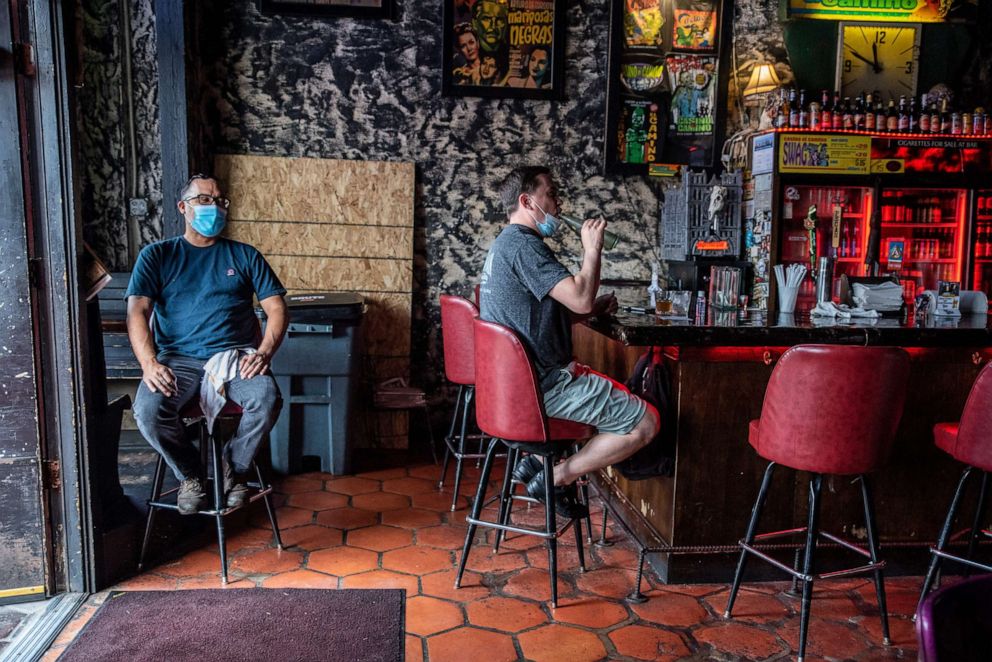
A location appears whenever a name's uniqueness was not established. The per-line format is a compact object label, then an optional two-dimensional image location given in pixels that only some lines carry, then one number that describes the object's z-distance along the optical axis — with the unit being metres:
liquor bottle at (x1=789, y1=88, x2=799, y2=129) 5.48
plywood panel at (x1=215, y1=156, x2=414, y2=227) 5.33
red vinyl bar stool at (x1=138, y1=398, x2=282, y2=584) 3.17
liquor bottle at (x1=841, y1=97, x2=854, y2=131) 5.62
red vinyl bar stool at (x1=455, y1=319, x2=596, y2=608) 2.80
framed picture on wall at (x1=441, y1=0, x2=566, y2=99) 5.41
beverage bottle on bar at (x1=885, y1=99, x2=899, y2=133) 5.70
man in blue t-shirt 3.21
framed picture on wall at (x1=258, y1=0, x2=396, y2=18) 5.27
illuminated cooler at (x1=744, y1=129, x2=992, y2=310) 5.50
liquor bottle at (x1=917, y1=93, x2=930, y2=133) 5.75
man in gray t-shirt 2.95
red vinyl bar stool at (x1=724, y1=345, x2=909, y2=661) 2.51
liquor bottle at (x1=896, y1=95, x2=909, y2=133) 5.71
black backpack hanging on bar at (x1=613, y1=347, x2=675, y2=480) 3.09
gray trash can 4.56
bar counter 3.04
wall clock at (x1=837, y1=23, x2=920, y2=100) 5.91
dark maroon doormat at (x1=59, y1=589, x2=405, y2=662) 2.55
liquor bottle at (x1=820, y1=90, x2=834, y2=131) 5.57
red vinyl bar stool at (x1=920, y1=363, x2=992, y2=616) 2.63
